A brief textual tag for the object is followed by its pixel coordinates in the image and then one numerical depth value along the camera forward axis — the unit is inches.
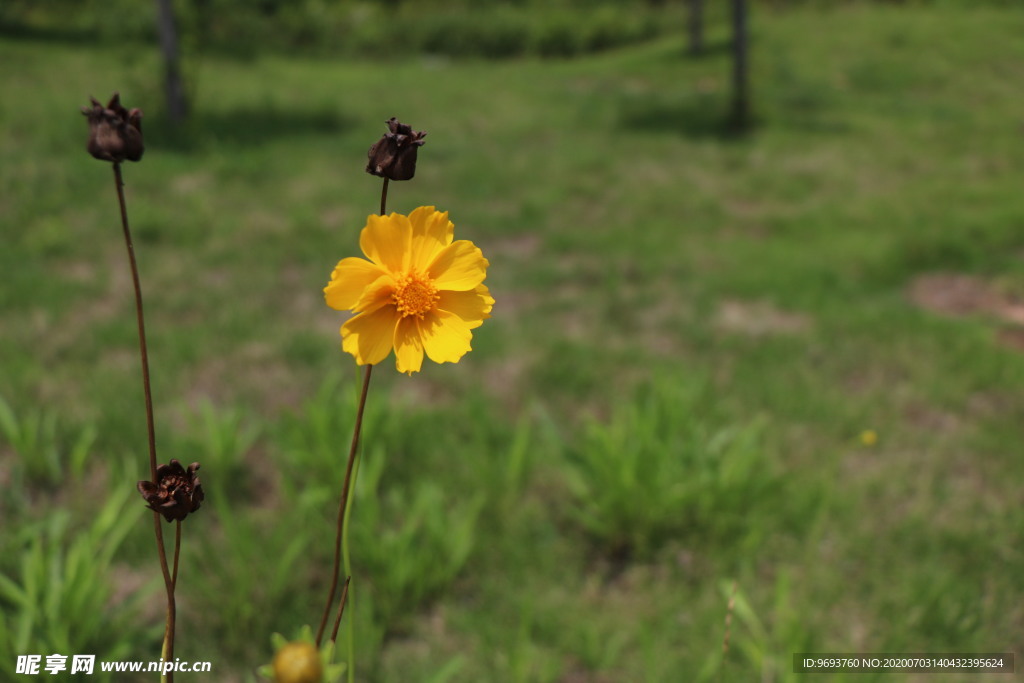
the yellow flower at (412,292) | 17.3
